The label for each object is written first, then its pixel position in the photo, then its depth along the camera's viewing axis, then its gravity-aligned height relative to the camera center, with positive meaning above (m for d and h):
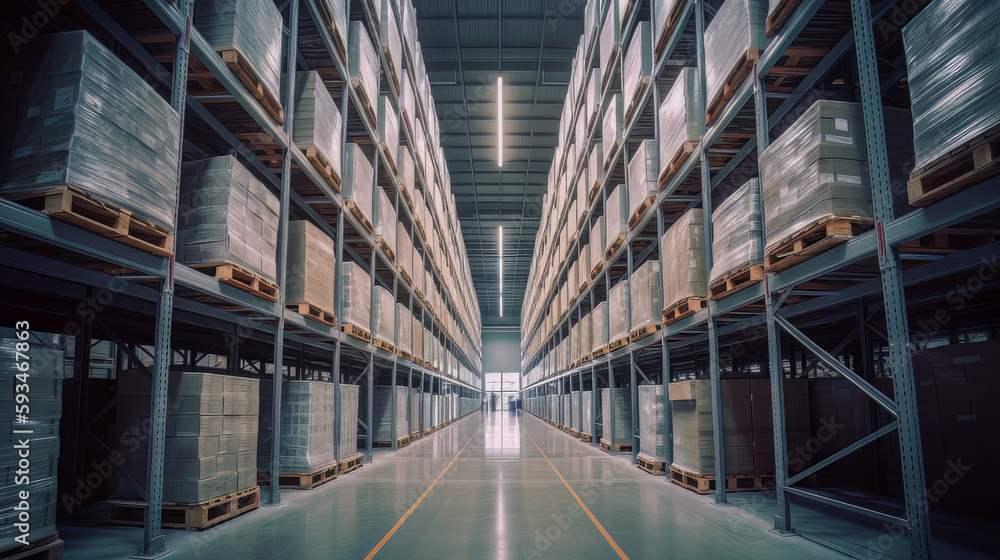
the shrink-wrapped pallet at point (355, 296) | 8.71 +1.05
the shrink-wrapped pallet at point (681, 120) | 7.06 +3.04
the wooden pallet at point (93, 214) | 3.34 +0.94
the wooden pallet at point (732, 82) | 5.38 +2.80
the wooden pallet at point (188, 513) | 4.91 -1.29
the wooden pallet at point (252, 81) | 5.22 +2.71
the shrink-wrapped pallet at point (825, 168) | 4.16 +1.43
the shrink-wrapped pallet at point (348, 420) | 8.50 -0.84
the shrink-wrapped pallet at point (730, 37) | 5.38 +3.24
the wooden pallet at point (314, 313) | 6.94 +0.64
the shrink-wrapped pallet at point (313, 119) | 7.08 +3.06
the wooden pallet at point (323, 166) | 7.14 +2.54
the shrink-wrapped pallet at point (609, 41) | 10.49 +6.03
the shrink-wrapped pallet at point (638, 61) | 8.75 +4.65
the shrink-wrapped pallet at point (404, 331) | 12.28 +0.72
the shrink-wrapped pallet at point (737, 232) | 5.52 +1.30
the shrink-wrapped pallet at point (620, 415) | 11.34 -1.02
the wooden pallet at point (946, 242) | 3.77 +0.78
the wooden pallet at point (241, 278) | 5.11 +0.80
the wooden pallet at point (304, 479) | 7.20 -1.44
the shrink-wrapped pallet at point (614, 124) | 10.51 +4.38
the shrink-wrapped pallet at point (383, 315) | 10.26 +0.89
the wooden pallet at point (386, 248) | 10.32 +2.16
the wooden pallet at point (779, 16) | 4.68 +2.86
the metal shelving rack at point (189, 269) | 3.87 +0.78
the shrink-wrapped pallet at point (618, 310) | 10.17 +0.96
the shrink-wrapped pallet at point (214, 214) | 5.14 +1.35
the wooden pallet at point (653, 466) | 8.41 -1.53
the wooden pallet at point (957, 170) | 2.84 +1.01
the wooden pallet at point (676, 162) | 7.03 +2.54
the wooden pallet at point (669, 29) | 7.43 +4.45
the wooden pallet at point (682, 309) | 6.86 +0.66
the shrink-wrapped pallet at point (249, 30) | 5.21 +3.13
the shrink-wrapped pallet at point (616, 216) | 10.08 +2.62
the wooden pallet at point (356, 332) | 8.56 +0.49
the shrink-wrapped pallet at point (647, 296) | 8.45 +1.00
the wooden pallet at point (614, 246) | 10.16 +2.10
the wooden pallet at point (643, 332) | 8.34 +0.46
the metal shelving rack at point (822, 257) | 3.40 +0.73
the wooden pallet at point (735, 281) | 5.37 +0.81
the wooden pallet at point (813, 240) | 4.05 +0.91
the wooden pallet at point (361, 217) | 8.72 +2.32
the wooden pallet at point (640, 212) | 8.53 +2.33
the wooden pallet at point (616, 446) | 11.23 -1.64
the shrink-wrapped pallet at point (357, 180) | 8.71 +2.84
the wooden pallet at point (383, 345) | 10.14 +0.33
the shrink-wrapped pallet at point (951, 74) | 2.94 +1.54
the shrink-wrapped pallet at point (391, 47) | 10.73 +6.08
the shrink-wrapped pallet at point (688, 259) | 6.94 +1.27
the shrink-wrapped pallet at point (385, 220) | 10.29 +2.67
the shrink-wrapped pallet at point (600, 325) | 12.06 +0.80
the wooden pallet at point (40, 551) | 3.44 -1.12
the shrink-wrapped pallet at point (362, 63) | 8.90 +4.75
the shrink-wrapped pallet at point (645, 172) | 8.57 +2.84
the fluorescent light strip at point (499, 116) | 16.38 +7.54
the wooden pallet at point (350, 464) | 8.39 -1.51
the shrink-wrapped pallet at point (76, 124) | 3.43 +1.48
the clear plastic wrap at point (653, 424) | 8.48 -0.90
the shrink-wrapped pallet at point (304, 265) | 7.03 +1.22
